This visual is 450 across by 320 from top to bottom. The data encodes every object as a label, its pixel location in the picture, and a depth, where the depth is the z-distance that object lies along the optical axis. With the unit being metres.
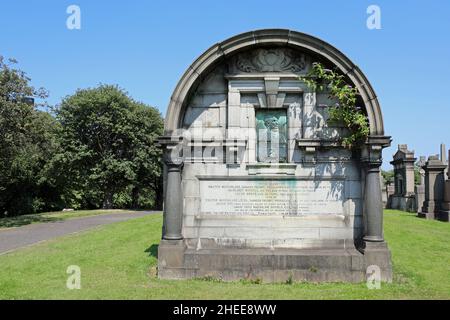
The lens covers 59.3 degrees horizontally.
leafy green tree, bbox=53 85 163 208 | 37.97
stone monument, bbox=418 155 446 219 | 23.30
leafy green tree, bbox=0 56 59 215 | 21.55
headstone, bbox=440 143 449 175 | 29.03
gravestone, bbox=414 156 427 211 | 25.62
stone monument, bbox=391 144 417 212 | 28.29
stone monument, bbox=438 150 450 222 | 21.84
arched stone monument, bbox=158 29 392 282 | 8.98
